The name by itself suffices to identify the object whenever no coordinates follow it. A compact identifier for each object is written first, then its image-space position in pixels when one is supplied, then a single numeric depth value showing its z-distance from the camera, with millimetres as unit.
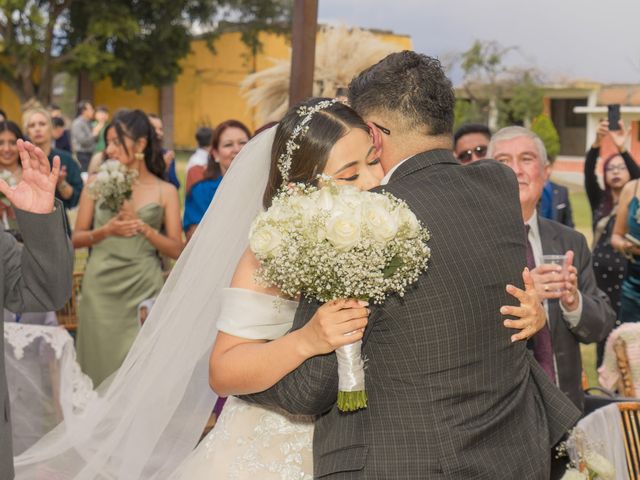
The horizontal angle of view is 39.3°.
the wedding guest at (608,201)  7480
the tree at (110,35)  34000
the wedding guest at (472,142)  6504
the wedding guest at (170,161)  9578
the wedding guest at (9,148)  6848
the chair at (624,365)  4684
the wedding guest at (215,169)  7039
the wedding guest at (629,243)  6500
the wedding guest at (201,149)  10016
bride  2592
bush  27742
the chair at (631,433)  3719
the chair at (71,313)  7340
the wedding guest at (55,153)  8234
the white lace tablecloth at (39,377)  5535
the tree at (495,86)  32344
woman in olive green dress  6789
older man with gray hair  3850
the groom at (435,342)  2391
